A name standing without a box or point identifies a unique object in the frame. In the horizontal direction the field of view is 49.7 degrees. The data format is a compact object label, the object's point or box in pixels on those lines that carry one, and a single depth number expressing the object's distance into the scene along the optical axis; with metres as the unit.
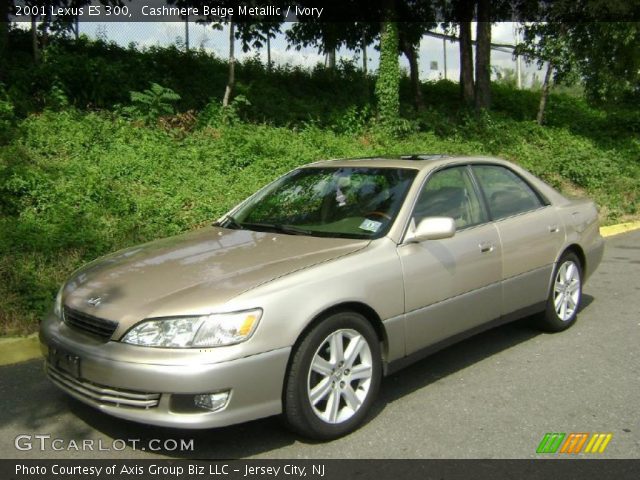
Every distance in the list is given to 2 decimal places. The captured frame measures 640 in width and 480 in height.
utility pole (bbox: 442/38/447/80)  21.18
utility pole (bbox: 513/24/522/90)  24.81
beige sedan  3.39
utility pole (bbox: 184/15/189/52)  15.08
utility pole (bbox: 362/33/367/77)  17.42
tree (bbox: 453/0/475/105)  18.16
